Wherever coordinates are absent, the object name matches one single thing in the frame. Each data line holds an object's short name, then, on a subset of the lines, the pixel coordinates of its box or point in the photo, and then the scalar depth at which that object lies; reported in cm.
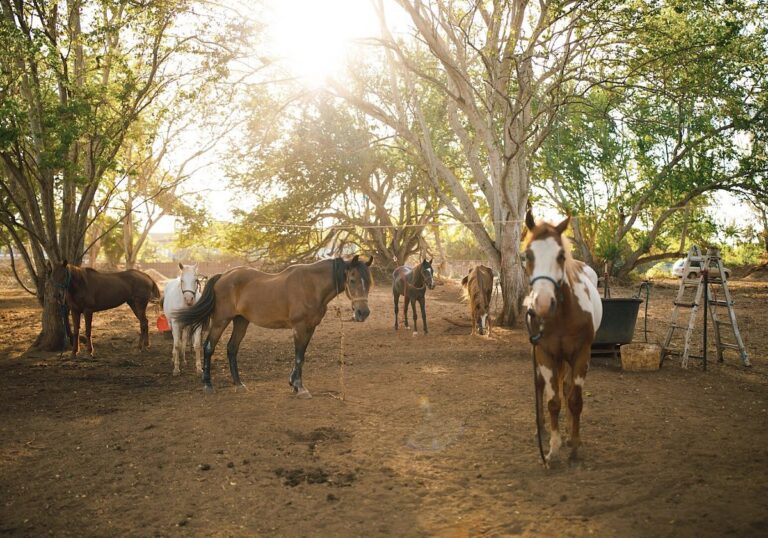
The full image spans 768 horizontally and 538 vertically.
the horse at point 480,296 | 1230
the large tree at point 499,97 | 1053
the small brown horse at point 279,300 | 742
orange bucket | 1040
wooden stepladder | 848
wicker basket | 852
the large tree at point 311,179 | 2217
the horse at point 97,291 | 1054
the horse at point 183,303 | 912
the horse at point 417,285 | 1355
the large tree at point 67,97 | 991
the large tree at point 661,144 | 1026
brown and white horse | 446
